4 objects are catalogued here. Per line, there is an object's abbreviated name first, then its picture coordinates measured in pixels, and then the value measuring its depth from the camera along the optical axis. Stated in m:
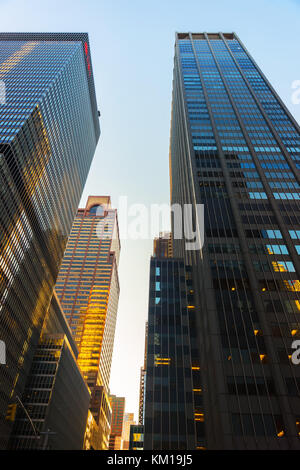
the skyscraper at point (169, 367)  49.75
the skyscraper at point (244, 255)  35.50
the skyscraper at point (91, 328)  168.62
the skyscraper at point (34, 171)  70.31
